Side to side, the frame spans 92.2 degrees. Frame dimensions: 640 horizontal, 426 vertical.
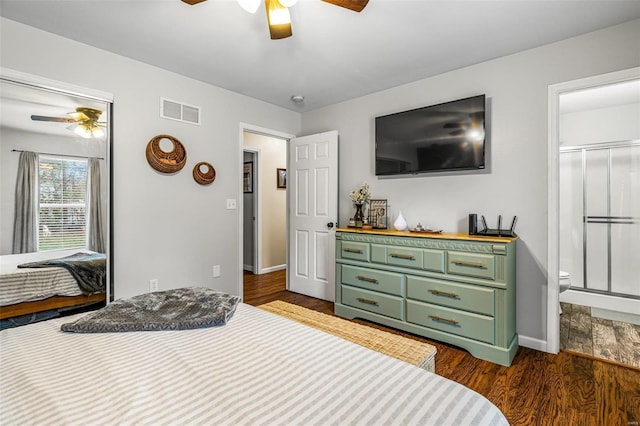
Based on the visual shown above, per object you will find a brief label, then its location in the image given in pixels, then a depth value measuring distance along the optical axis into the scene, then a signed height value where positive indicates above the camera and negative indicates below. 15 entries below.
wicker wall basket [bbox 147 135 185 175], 2.85 +0.54
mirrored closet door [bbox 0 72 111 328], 2.18 +0.08
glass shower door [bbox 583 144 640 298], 3.49 -0.08
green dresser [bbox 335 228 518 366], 2.35 -0.63
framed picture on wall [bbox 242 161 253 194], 5.36 +0.64
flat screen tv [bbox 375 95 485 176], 2.72 +0.72
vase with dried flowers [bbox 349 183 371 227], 3.47 +0.16
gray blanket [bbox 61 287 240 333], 1.38 -0.49
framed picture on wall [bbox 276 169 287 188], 5.51 +0.63
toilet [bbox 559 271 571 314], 3.05 -0.69
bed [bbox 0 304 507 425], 0.83 -0.54
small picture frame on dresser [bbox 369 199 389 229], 3.46 +0.00
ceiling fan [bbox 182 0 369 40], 1.58 +1.12
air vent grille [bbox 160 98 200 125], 2.99 +1.02
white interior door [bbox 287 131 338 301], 3.78 +0.00
